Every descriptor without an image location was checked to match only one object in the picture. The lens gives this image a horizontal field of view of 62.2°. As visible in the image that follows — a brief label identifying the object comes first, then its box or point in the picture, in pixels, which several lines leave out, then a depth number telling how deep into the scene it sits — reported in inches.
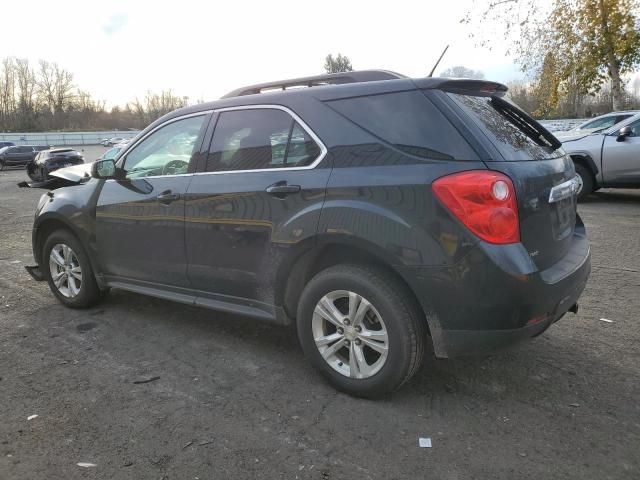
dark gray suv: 104.4
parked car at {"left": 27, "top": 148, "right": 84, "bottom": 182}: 939.3
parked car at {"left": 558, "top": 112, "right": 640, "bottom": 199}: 384.5
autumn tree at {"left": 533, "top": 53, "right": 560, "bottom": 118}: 746.8
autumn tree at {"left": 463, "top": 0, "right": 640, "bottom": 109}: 679.1
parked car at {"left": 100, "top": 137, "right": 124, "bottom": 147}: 2449.3
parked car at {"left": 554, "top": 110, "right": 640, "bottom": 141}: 419.2
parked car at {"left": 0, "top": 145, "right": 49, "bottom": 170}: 1358.3
